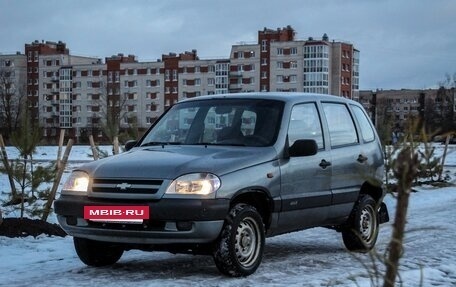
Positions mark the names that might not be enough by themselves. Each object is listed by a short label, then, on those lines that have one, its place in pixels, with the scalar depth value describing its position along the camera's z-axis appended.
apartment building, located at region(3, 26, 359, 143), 124.31
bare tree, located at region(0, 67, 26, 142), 96.56
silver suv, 6.25
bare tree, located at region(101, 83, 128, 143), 17.58
